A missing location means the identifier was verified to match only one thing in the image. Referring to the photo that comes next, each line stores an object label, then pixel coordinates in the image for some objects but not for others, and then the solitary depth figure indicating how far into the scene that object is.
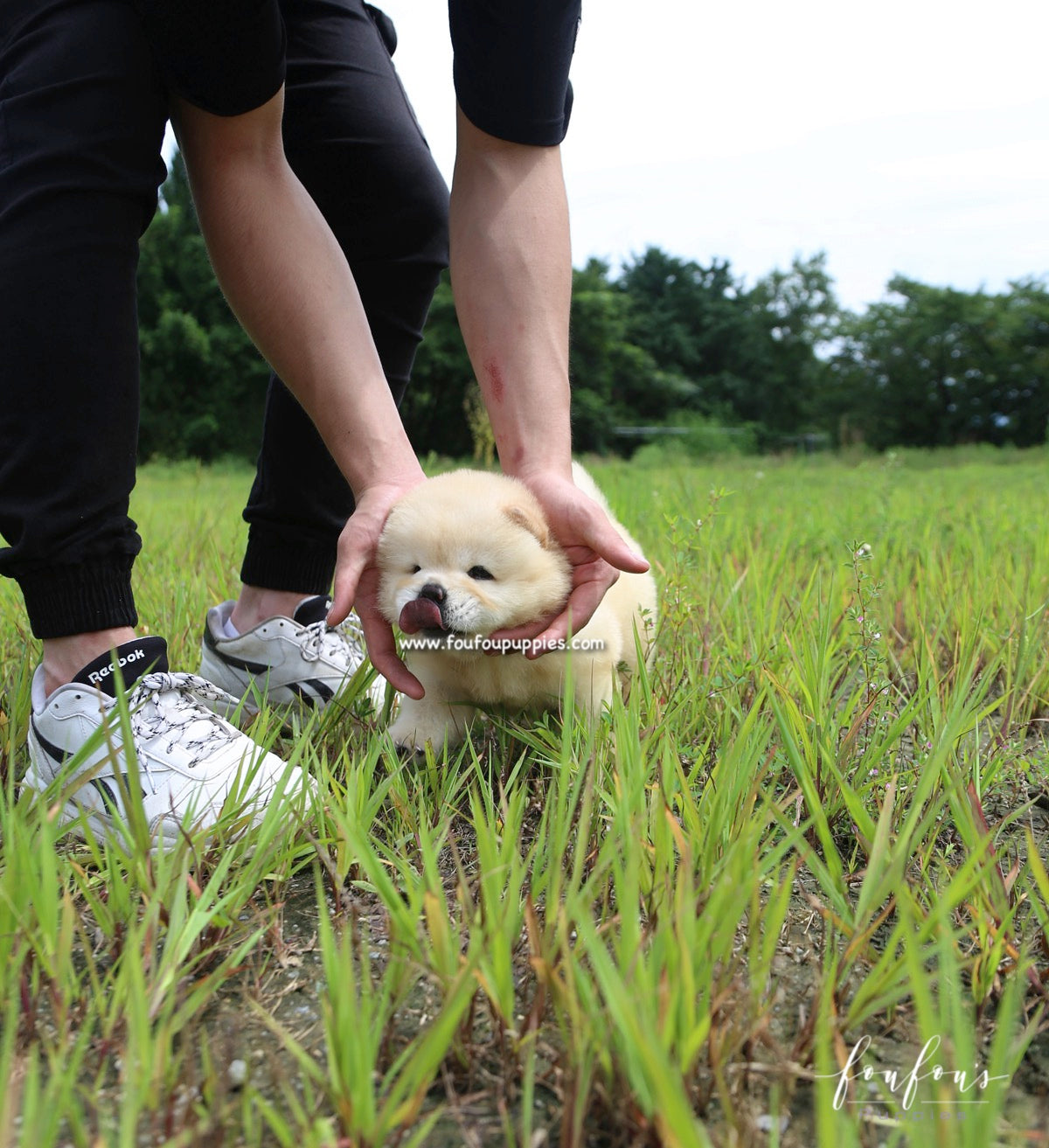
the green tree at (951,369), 19.11
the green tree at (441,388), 16.70
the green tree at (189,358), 16.38
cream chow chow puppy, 1.31
